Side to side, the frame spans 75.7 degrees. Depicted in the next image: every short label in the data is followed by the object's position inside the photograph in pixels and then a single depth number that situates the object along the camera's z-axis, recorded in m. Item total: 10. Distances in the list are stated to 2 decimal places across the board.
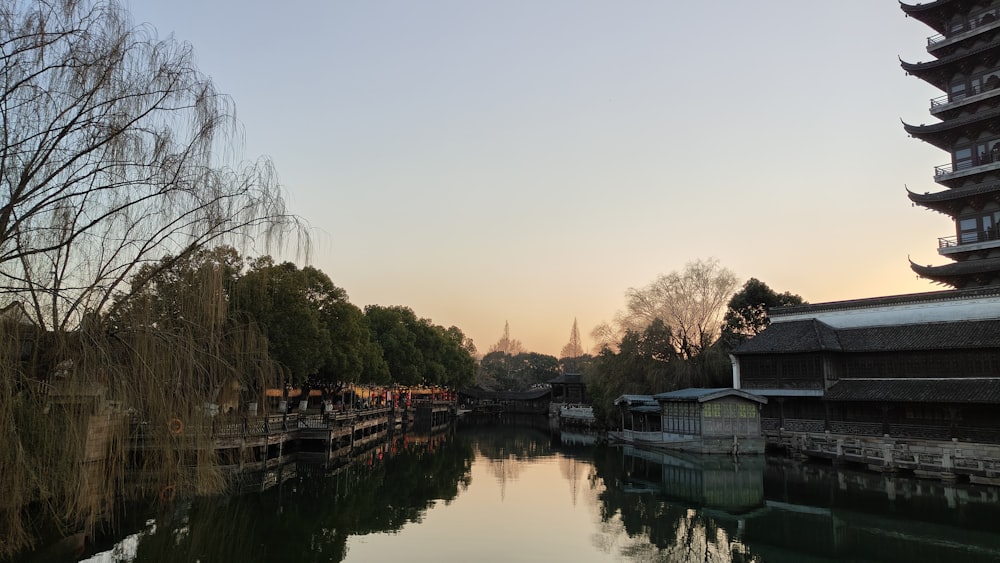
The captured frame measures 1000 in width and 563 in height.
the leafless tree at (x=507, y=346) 163.24
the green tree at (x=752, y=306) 49.75
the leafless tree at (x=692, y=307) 49.75
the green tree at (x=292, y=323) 32.55
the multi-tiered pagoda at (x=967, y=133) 35.03
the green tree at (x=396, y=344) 60.84
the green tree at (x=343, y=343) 39.34
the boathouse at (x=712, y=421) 34.50
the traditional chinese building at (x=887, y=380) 26.78
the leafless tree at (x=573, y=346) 141.38
